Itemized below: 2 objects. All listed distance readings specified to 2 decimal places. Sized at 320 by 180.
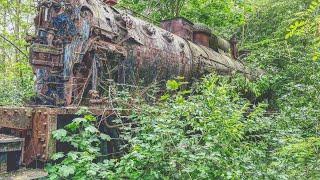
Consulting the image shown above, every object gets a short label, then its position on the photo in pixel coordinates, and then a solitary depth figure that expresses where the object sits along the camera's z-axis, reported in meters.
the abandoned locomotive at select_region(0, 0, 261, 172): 5.45
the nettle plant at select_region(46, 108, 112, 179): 3.78
